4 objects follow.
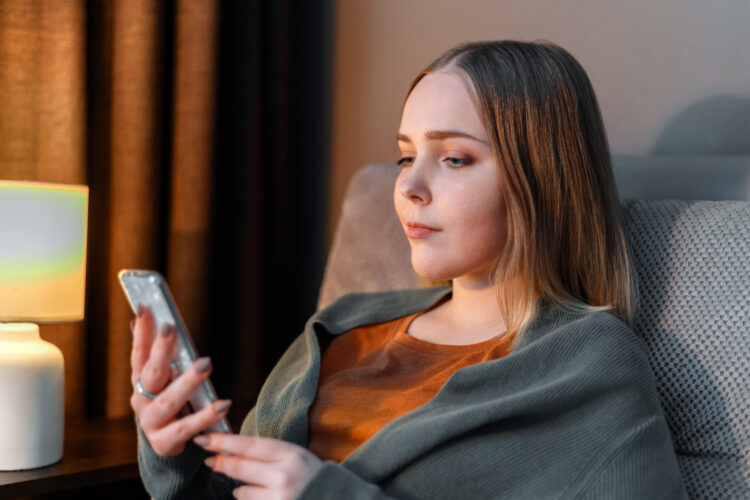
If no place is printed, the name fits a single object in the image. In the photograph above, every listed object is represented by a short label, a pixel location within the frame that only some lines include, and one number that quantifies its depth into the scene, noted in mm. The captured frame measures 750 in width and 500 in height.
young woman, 855
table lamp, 1290
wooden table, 1286
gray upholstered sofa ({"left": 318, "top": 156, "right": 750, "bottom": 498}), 951
